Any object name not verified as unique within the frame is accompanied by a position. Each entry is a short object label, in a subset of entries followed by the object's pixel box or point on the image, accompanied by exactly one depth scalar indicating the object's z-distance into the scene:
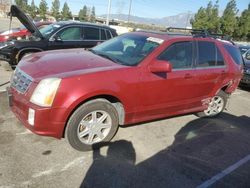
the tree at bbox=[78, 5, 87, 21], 55.45
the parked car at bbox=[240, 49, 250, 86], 6.97
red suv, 2.69
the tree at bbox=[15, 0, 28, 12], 46.04
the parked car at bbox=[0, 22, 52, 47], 6.39
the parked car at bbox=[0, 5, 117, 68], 5.73
